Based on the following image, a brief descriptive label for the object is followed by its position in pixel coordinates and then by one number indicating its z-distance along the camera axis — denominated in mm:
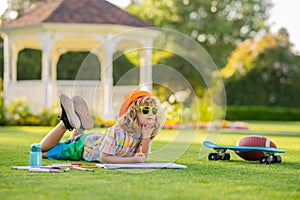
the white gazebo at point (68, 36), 27067
